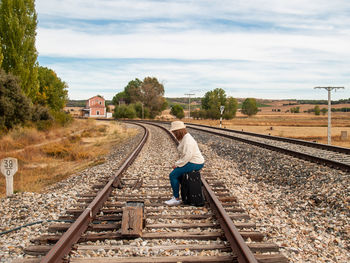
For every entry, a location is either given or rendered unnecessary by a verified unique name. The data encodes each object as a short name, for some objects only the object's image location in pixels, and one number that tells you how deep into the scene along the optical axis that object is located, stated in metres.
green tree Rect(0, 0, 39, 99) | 27.34
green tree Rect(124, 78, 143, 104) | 98.56
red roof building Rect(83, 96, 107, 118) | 100.53
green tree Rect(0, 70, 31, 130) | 22.72
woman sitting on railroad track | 5.67
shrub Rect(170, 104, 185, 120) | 91.56
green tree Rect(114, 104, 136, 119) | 78.88
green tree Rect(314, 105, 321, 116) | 130.23
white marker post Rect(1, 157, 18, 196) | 7.08
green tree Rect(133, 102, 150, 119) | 85.88
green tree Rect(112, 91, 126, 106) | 133.93
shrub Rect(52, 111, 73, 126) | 35.47
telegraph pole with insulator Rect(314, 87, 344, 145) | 20.65
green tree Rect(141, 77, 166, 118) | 93.04
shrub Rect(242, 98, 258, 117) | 129.50
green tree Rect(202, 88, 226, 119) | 90.86
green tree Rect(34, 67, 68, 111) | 52.47
